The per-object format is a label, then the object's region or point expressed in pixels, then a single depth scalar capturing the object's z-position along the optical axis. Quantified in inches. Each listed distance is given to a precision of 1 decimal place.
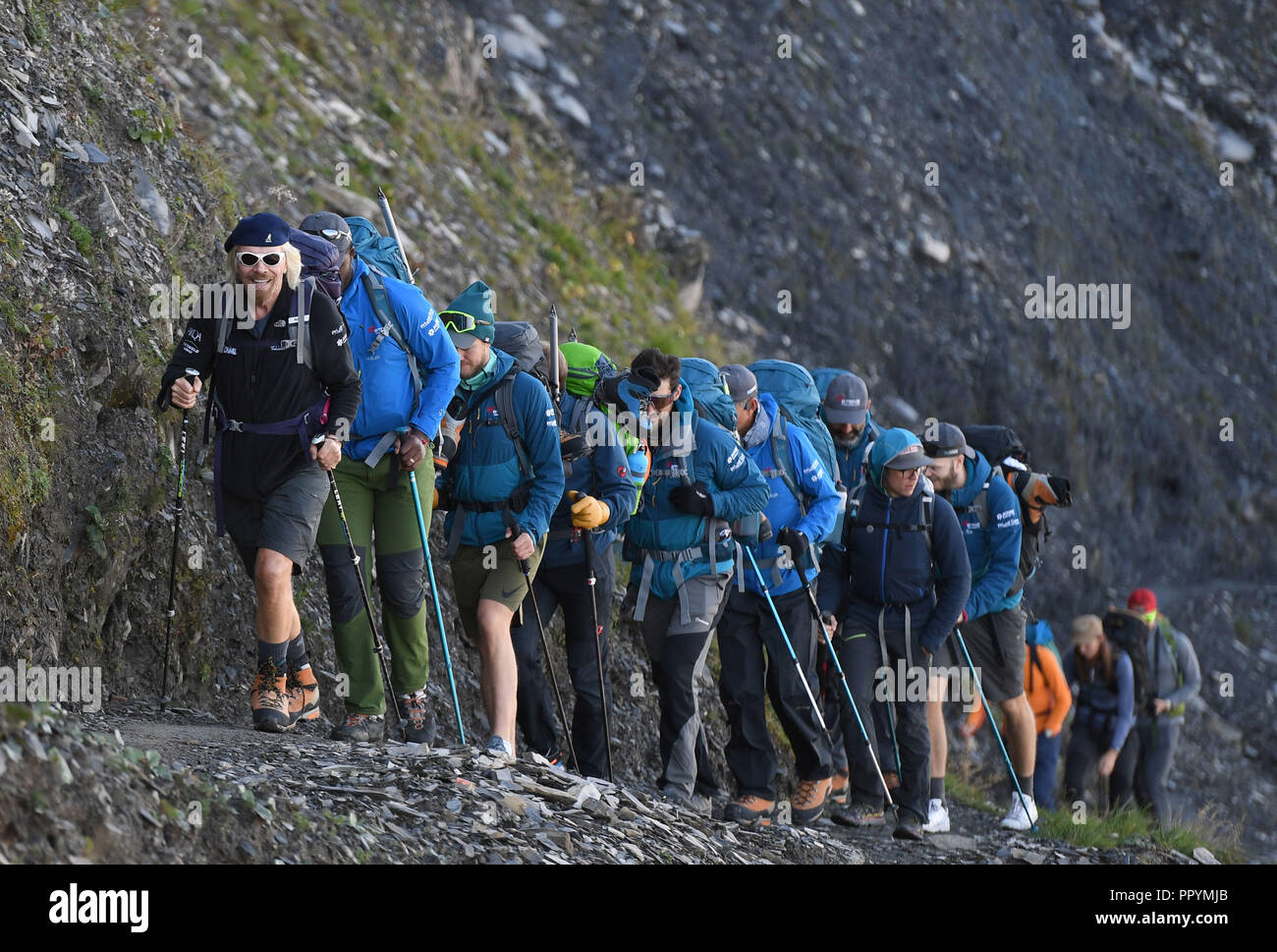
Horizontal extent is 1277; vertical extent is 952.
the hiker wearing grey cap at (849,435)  436.5
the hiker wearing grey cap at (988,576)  438.9
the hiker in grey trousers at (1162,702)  564.7
